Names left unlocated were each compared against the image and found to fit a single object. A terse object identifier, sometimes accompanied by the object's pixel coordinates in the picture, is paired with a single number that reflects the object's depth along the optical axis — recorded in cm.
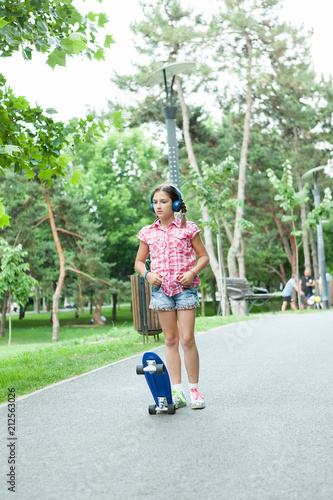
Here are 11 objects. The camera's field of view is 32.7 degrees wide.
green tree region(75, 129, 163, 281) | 3978
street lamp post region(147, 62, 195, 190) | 991
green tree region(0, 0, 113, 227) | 611
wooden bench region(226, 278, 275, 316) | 1634
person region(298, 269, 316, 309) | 2200
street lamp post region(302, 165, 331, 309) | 2262
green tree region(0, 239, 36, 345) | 2588
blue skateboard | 404
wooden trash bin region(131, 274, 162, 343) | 891
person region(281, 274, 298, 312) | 2015
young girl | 438
